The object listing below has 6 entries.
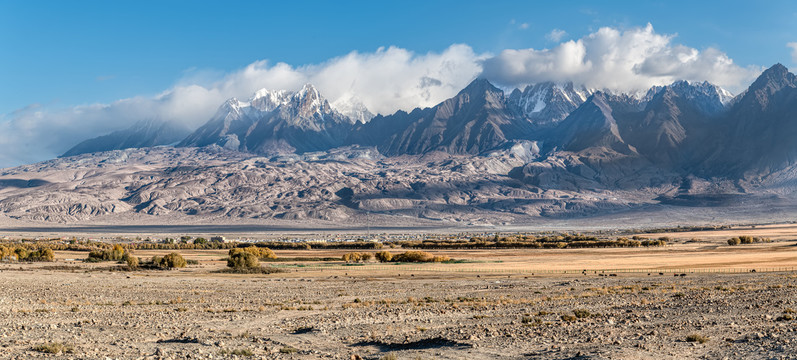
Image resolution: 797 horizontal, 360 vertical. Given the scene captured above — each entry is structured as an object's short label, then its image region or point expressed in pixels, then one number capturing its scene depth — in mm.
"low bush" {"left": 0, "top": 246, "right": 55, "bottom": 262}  91625
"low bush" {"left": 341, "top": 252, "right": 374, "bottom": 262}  90875
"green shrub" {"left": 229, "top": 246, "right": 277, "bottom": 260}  94456
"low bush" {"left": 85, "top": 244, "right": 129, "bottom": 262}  92000
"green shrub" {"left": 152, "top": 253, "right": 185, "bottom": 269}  76062
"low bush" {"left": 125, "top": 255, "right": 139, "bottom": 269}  76062
